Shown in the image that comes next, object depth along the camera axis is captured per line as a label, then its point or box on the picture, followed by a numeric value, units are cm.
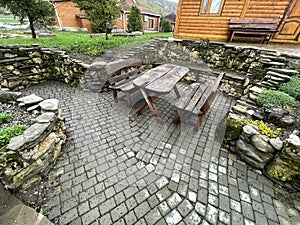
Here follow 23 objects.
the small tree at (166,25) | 1823
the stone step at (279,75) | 320
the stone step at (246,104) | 263
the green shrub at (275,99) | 254
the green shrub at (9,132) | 161
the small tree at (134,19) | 1147
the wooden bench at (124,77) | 311
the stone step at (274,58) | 376
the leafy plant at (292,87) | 281
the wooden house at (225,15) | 536
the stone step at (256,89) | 296
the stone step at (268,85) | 314
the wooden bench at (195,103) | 244
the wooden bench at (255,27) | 543
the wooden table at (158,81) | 250
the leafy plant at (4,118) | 192
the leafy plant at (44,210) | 149
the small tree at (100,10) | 531
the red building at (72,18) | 1390
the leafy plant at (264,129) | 200
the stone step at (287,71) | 334
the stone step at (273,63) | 364
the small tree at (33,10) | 508
